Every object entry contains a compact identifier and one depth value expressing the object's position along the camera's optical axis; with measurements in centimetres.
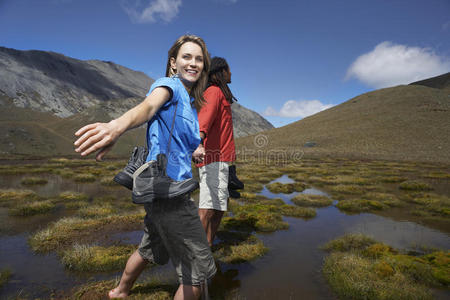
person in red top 339
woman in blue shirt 183
